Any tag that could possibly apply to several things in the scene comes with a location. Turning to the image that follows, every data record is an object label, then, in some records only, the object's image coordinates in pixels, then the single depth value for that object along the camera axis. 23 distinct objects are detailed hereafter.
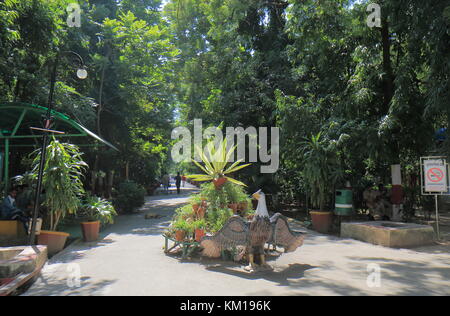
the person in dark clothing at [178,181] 29.83
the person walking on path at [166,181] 34.48
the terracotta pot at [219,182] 7.64
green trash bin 10.60
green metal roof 9.39
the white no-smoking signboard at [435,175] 8.63
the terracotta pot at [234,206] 7.70
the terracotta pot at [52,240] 7.76
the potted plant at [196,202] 7.62
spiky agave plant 7.70
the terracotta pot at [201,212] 7.44
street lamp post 6.83
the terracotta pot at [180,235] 6.95
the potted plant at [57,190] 7.83
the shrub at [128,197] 15.30
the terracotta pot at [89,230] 8.95
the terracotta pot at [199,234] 6.71
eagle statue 5.80
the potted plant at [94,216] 8.96
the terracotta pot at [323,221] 10.40
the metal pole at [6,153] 10.07
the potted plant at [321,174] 10.49
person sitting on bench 8.31
